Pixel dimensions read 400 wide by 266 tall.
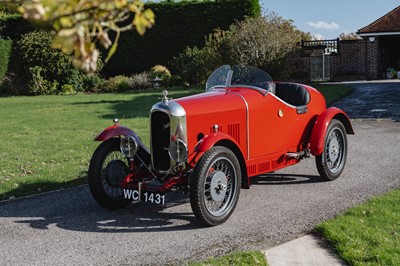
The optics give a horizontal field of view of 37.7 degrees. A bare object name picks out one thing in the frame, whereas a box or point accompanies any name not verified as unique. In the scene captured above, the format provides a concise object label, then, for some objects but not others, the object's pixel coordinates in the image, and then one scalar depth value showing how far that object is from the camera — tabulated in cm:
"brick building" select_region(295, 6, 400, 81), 3038
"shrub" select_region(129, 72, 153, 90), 2803
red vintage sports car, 604
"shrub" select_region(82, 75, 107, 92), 2862
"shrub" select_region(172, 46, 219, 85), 2736
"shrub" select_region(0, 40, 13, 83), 2983
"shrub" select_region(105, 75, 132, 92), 2798
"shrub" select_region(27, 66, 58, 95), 2780
